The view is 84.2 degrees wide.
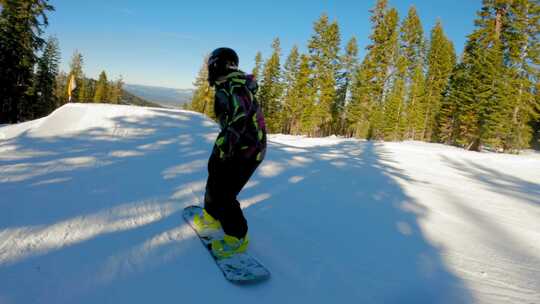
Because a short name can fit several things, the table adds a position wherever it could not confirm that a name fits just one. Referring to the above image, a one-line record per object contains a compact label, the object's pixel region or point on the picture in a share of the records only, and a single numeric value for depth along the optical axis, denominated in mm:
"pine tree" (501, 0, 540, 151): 27484
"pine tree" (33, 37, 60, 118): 42903
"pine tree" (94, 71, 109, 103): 71250
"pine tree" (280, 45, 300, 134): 46312
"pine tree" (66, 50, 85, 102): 64875
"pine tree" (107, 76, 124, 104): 77731
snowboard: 2691
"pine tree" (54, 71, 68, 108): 71206
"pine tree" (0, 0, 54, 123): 26906
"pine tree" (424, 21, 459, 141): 42000
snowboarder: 2947
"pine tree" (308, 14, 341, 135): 39875
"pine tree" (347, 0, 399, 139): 35750
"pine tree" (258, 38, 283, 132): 48719
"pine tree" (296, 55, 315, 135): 41219
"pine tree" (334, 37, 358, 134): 46844
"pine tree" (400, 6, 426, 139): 38719
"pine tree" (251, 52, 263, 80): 51188
